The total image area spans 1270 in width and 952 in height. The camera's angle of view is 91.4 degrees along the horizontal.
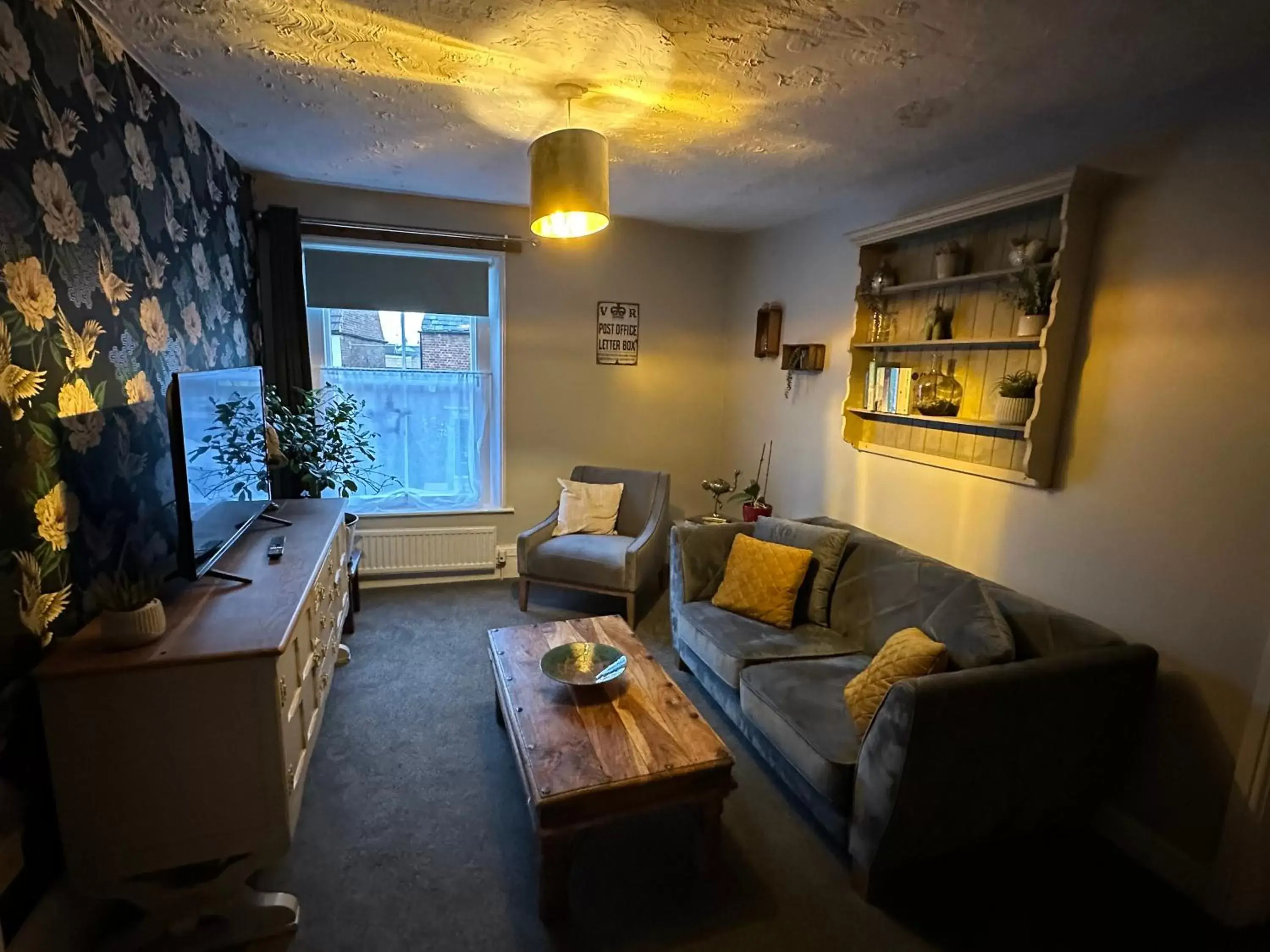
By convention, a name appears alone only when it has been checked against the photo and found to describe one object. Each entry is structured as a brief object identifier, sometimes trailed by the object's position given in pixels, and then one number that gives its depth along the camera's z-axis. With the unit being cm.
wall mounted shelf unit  208
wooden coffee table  162
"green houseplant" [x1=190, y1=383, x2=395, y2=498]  214
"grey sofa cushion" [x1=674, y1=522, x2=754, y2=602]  293
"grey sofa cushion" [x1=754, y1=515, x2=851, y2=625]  274
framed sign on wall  410
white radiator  383
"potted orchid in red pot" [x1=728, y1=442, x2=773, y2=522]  367
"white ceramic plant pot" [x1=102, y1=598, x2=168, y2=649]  147
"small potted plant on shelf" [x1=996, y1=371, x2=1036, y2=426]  218
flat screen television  171
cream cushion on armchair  382
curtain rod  343
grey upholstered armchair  343
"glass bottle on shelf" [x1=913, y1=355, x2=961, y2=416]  257
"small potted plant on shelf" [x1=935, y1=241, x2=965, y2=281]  251
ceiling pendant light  200
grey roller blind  356
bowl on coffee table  206
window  362
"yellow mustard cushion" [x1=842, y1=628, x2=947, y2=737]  188
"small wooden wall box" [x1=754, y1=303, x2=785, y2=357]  382
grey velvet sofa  165
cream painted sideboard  143
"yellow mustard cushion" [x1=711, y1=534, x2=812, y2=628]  269
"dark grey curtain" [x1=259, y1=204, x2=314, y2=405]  331
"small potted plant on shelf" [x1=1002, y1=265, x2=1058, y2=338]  214
